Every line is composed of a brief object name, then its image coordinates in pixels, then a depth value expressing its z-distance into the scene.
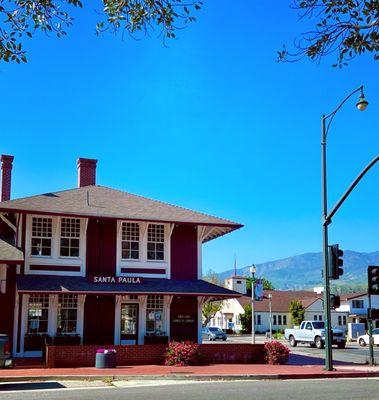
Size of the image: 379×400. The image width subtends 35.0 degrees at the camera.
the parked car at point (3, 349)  18.62
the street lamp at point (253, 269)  34.74
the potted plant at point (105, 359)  21.08
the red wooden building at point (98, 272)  23.81
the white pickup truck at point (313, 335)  40.67
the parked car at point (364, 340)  46.79
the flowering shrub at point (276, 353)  23.47
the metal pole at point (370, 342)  22.97
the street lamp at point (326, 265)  20.66
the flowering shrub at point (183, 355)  22.42
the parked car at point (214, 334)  54.38
